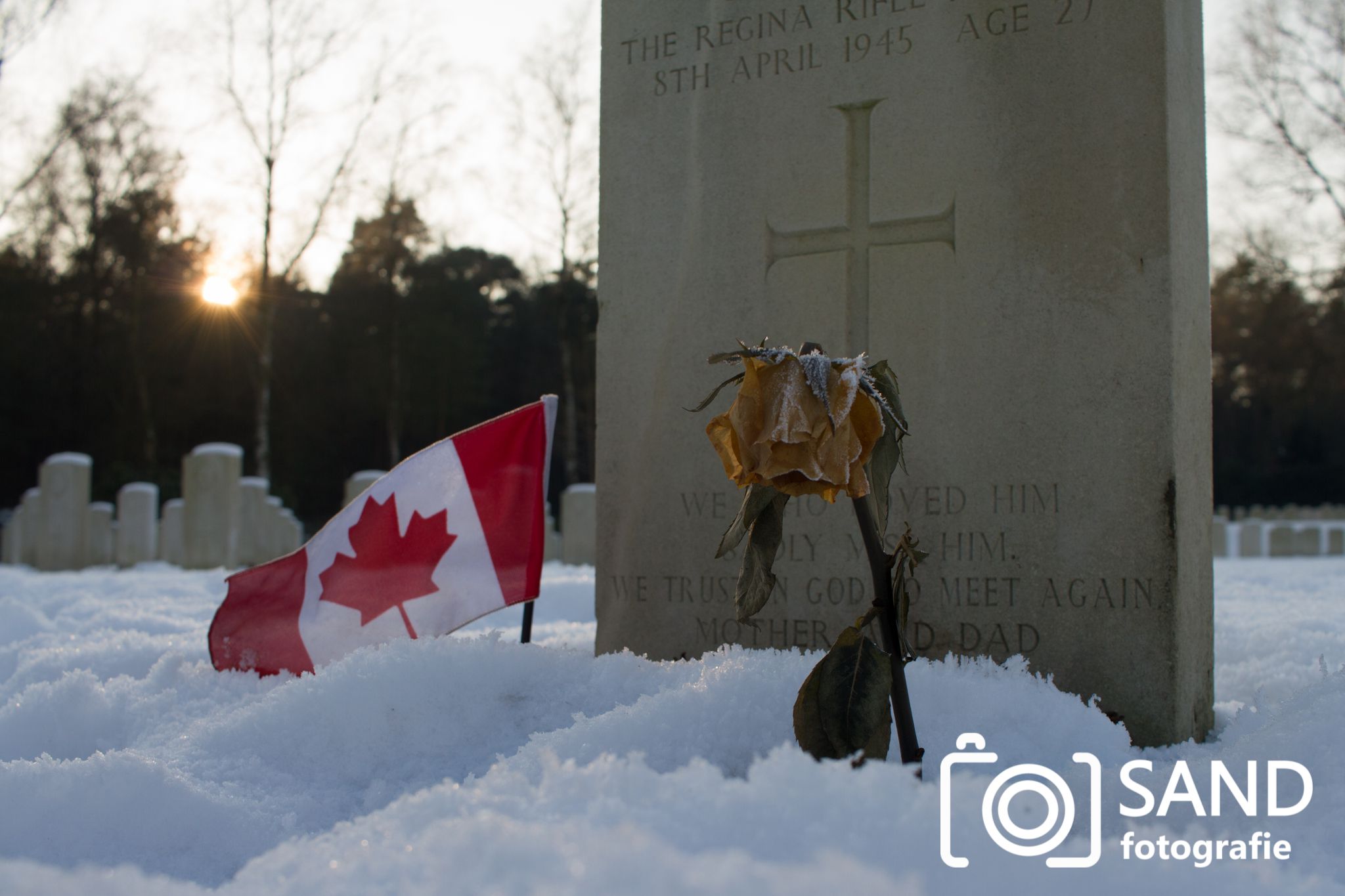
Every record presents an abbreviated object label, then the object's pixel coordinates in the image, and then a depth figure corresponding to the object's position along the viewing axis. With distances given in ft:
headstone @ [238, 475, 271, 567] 30.50
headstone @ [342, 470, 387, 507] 28.43
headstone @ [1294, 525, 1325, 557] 42.45
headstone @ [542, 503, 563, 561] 36.51
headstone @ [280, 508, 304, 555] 32.53
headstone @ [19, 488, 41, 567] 31.94
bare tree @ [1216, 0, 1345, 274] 54.29
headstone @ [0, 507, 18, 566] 34.63
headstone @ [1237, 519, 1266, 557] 43.47
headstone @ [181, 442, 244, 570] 27.27
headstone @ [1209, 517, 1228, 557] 42.06
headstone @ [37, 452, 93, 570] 30.55
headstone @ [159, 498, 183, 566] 29.73
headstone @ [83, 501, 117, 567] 31.40
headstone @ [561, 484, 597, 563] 30.14
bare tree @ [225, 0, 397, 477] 45.06
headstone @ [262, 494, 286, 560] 31.91
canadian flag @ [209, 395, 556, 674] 8.90
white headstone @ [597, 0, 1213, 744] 7.52
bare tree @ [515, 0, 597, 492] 50.70
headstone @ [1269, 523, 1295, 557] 42.27
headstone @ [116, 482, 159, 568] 30.07
